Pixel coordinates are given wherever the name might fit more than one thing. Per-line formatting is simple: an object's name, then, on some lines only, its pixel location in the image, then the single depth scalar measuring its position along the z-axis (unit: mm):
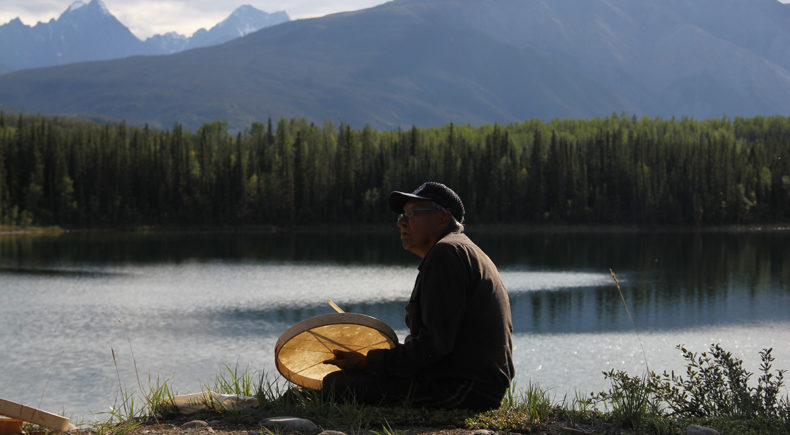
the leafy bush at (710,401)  6648
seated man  5934
